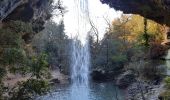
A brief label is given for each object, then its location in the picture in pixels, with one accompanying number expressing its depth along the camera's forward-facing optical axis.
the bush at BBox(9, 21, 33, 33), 7.51
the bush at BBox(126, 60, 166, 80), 10.39
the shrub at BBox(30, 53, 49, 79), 6.47
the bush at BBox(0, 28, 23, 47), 6.70
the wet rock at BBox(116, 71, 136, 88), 13.86
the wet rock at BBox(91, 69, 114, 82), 16.69
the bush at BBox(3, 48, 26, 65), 6.29
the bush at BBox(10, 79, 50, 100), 6.34
